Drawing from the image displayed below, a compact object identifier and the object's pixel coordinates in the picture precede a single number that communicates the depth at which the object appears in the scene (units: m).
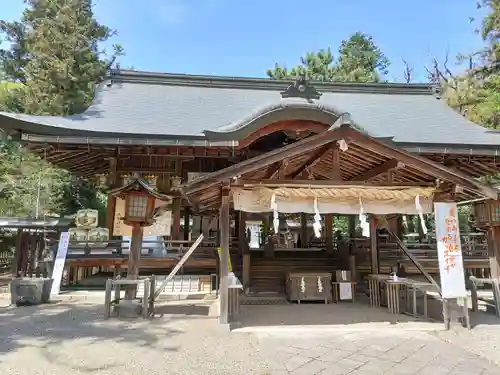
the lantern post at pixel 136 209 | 6.46
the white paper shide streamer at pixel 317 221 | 5.80
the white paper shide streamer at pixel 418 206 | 6.25
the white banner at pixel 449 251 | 5.92
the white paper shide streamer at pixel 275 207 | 5.79
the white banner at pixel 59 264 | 8.86
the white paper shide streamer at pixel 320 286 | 8.42
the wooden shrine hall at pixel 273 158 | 6.03
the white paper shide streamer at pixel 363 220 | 6.16
